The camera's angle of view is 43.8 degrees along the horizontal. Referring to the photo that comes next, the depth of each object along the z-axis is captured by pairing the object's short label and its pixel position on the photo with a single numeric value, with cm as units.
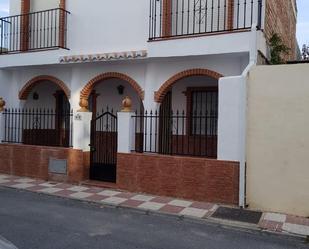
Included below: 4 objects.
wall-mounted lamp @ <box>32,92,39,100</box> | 1457
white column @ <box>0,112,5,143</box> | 1242
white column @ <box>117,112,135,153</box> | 980
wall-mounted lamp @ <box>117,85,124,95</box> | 1316
